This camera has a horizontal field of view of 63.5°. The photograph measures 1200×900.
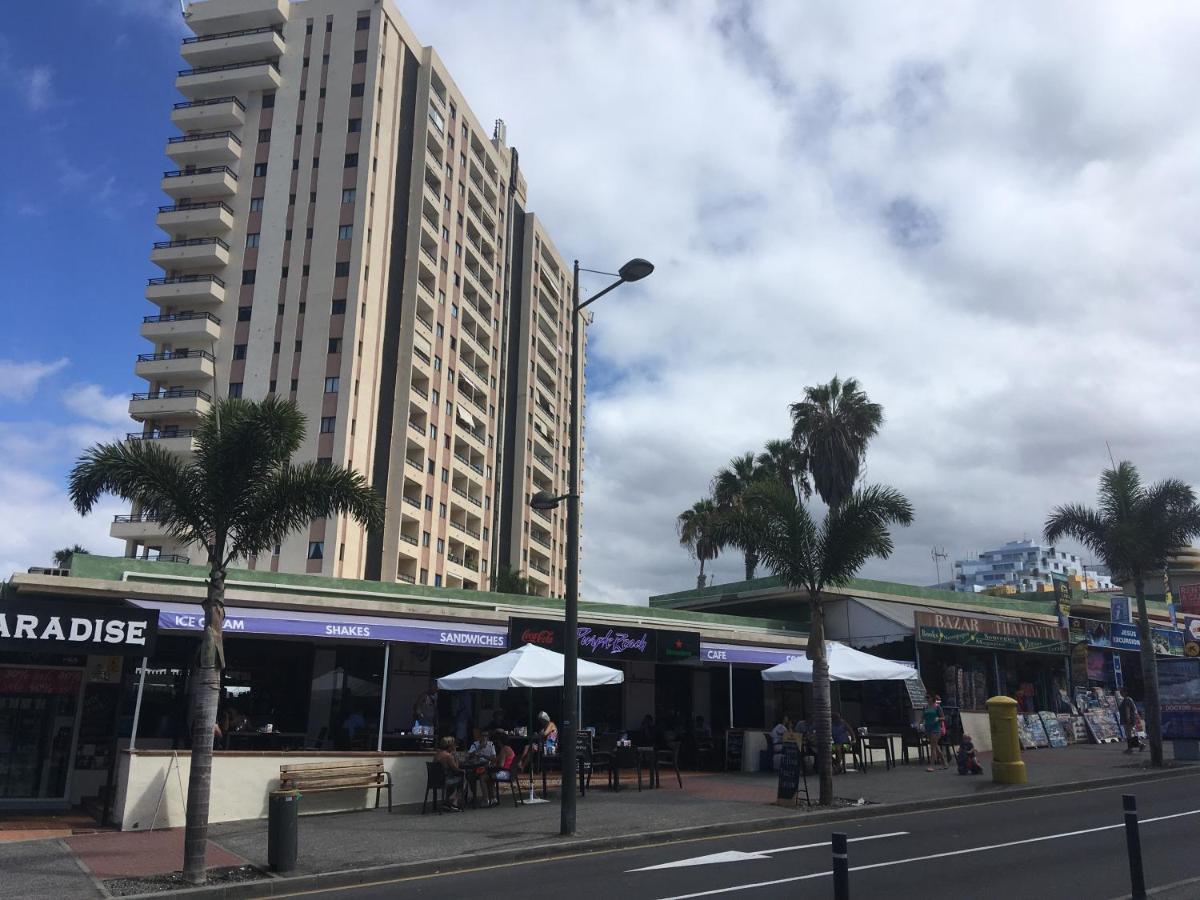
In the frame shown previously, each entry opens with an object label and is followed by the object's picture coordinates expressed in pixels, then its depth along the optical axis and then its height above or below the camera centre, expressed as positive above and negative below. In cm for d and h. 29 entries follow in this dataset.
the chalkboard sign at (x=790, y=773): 1667 -109
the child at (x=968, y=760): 2056 -104
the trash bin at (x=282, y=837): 1169 -158
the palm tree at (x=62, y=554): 5339 +805
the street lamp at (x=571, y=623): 1388 +119
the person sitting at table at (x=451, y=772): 1670 -115
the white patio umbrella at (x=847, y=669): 2081 +84
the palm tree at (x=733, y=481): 4784 +1090
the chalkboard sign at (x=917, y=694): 2448 +38
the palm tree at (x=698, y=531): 5050 +915
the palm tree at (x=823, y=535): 1831 +319
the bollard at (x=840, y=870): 682 -112
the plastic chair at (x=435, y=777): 1659 -122
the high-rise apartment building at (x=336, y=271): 5012 +2313
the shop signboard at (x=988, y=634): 2647 +213
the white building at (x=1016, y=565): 18612 +2798
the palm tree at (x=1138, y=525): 2400 +453
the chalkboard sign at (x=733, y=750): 2309 -100
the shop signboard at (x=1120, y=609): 3112 +321
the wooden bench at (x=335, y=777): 1596 -123
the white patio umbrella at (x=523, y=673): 1767 +56
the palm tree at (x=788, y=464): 4275 +1061
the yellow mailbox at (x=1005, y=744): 1877 -64
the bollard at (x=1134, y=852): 857 -123
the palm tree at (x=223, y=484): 1288 +286
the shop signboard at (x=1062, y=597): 2975 +342
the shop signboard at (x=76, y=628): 1496 +110
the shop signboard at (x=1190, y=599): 4000 +456
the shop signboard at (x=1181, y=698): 2270 +33
